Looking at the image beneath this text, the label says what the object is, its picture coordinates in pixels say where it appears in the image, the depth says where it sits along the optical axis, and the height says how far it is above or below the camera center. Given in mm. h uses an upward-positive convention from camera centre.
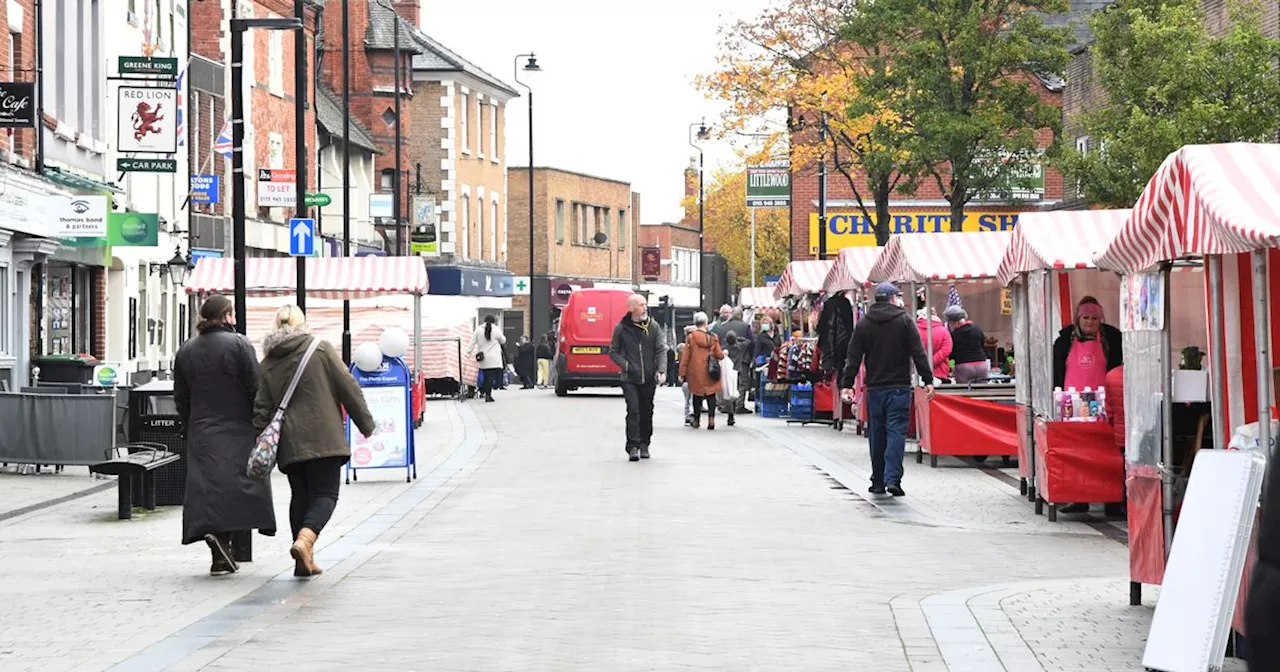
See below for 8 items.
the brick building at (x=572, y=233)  90750 +5787
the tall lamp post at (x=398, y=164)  52312 +5055
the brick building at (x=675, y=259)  114438 +5779
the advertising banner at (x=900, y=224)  59406 +3859
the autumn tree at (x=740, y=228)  101250 +6430
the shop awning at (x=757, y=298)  57000 +1693
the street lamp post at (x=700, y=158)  89088 +9067
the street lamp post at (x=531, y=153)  72062 +7365
